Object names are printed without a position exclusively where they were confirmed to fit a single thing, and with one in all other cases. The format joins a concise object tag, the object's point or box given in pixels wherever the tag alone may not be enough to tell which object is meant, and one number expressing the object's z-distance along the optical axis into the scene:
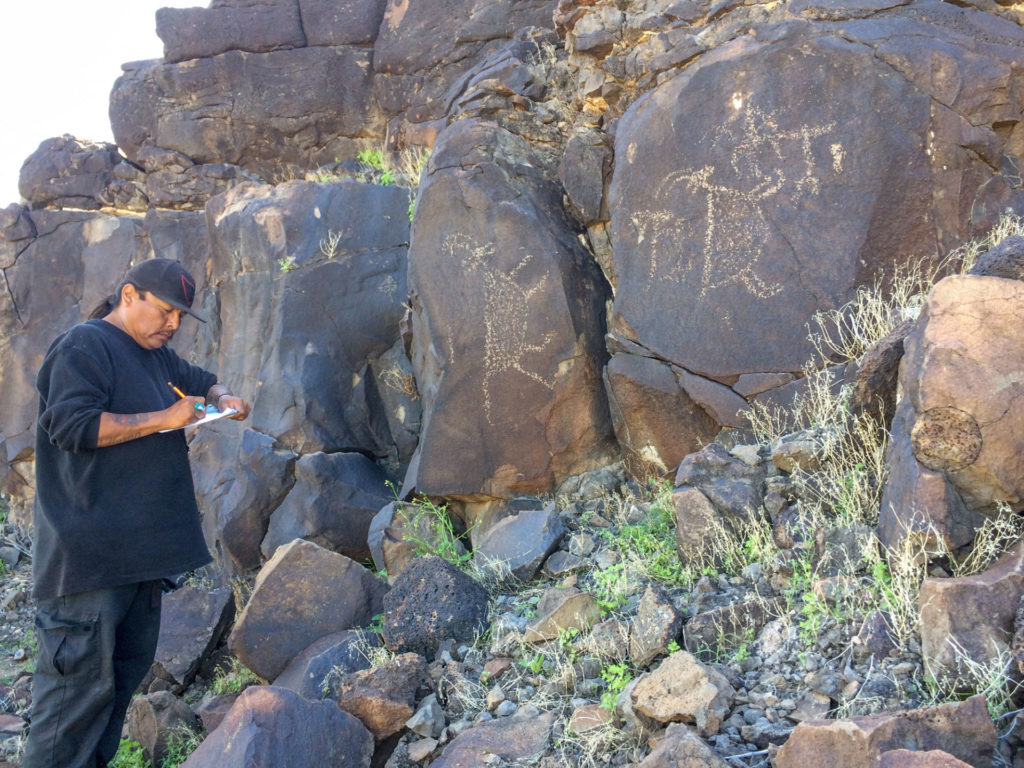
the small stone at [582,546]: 4.57
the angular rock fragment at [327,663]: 3.98
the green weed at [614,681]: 3.03
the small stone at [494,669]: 3.61
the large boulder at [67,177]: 10.41
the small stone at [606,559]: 4.25
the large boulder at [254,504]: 6.80
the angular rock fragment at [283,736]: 2.98
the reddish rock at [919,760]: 1.96
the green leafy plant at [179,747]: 4.07
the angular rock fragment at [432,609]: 4.06
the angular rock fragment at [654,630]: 3.26
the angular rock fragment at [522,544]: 4.61
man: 3.28
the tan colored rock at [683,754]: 2.45
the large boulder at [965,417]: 2.91
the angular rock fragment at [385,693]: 3.47
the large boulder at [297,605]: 4.50
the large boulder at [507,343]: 5.60
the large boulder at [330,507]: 6.53
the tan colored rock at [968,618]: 2.51
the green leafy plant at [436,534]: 5.55
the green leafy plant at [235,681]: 4.94
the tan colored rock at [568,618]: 3.66
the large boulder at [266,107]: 10.59
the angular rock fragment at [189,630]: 5.30
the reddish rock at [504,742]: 3.05
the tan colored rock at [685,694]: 2.72
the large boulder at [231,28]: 10.67
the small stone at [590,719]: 2.98
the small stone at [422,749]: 3.34
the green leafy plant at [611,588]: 3.73
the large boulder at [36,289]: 9.88
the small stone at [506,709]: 3.36
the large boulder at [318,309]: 7.08
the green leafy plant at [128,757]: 3.98
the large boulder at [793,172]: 4.59
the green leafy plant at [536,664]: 3.51
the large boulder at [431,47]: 9.15
